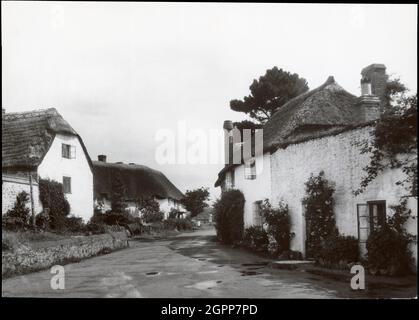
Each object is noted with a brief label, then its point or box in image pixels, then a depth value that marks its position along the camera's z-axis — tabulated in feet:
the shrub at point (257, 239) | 57.06
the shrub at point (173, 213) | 127.85
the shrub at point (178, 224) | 117.91
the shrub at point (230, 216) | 69.15
